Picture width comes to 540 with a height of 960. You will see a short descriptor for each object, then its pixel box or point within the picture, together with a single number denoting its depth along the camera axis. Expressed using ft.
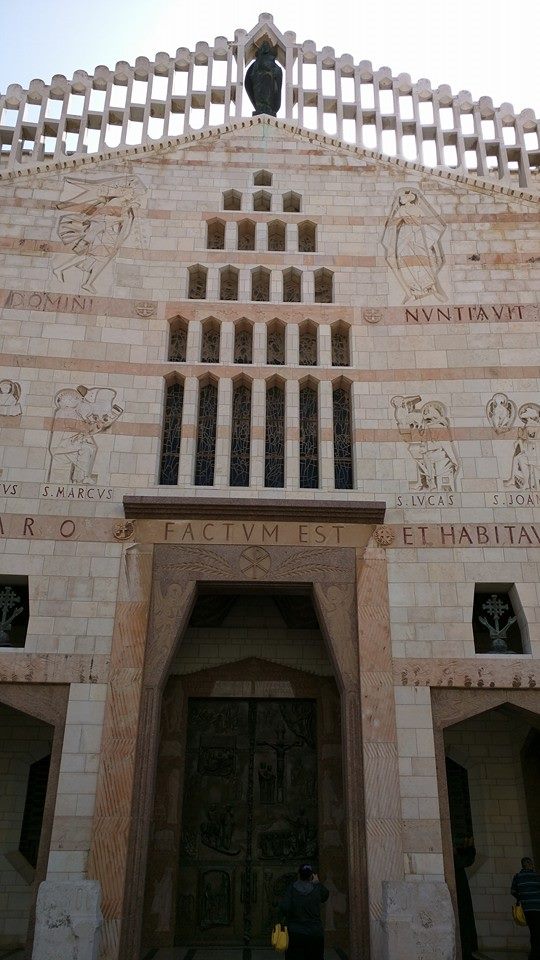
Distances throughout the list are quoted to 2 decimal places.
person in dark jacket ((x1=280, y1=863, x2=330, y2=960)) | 28.19
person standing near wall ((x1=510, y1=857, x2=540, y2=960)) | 35.35
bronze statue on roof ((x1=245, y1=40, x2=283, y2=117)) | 56.54
